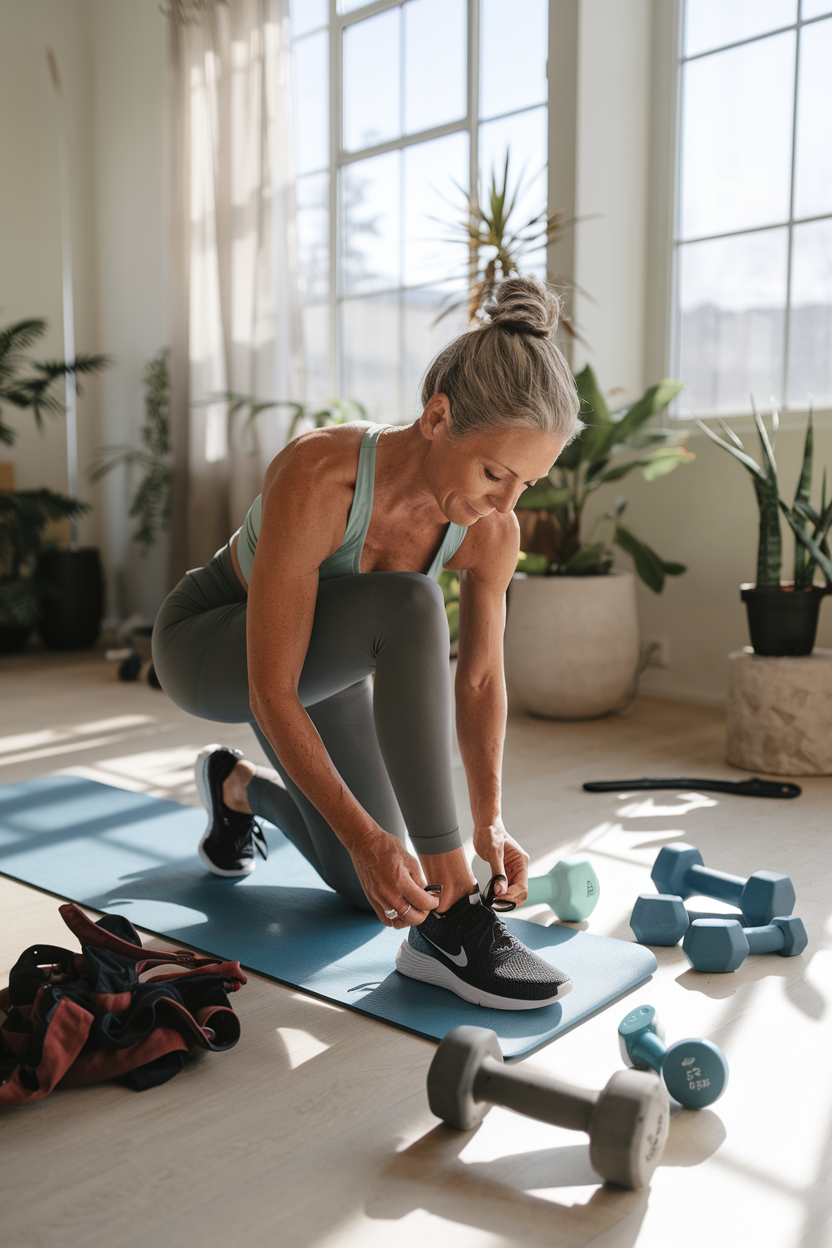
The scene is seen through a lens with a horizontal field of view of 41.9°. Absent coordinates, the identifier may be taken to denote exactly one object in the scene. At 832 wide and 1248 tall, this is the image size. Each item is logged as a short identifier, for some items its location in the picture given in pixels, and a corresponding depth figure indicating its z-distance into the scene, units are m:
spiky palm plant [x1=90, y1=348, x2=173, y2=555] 4.79
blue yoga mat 1.29
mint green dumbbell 1.54
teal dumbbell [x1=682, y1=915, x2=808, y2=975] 1.37
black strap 2.23
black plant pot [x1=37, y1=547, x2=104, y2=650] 4.63
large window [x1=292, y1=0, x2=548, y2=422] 3.67
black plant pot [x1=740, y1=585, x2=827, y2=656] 2.46
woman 1.18
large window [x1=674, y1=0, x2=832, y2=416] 2.99
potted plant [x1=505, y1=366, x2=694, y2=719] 2.91
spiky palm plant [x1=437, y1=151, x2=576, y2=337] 3.03
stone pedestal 2.40
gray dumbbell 0.92
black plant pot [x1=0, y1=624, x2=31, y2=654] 4.55
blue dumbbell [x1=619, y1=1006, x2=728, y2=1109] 1.05
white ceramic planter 2.94
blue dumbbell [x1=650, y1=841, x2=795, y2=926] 1.49
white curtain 4.20
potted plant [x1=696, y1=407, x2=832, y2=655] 2.46
